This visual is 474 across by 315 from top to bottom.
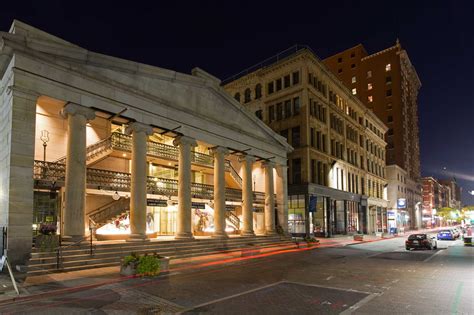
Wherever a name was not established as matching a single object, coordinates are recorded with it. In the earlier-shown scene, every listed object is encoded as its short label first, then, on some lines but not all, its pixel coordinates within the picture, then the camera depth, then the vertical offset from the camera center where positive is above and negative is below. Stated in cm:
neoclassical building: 1873 +437
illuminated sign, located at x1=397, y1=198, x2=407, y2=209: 7700 +24
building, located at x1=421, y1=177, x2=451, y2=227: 12638 +149
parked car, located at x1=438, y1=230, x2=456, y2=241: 5006 -421
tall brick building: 9100 +2656
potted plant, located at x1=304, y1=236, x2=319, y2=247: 3450 -339
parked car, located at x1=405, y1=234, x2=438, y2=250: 3297 -332
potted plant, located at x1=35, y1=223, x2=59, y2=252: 1812 -154
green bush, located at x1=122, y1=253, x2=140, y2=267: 1691 -237
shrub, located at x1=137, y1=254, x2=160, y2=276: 1664 -258
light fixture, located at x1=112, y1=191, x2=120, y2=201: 2545 +76
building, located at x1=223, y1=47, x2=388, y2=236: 4728 +981
